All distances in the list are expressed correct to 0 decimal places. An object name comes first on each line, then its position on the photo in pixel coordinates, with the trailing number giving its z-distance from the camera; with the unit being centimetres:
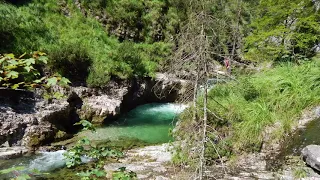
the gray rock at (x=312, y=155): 616
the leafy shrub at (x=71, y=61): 1446
